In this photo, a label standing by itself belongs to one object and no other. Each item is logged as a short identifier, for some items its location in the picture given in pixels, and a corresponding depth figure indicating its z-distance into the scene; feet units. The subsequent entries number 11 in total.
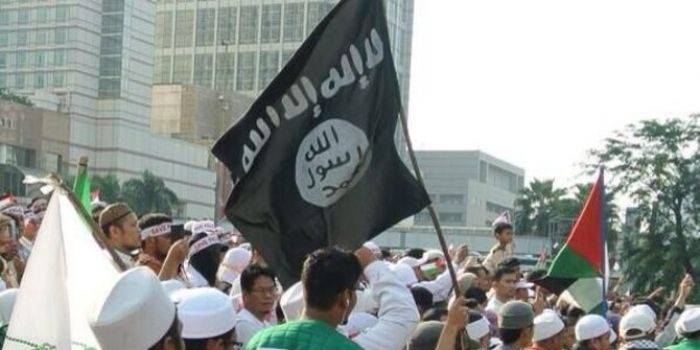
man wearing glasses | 20.58
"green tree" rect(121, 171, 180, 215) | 253.65
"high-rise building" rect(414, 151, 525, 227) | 440.04
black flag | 18.72
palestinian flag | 31.99
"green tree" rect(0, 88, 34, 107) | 262.06
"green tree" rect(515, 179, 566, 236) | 299.09
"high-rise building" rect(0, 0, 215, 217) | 287.69
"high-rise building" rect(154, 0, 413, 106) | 368.89
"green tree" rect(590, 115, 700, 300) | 131.95
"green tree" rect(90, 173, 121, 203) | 237.04
